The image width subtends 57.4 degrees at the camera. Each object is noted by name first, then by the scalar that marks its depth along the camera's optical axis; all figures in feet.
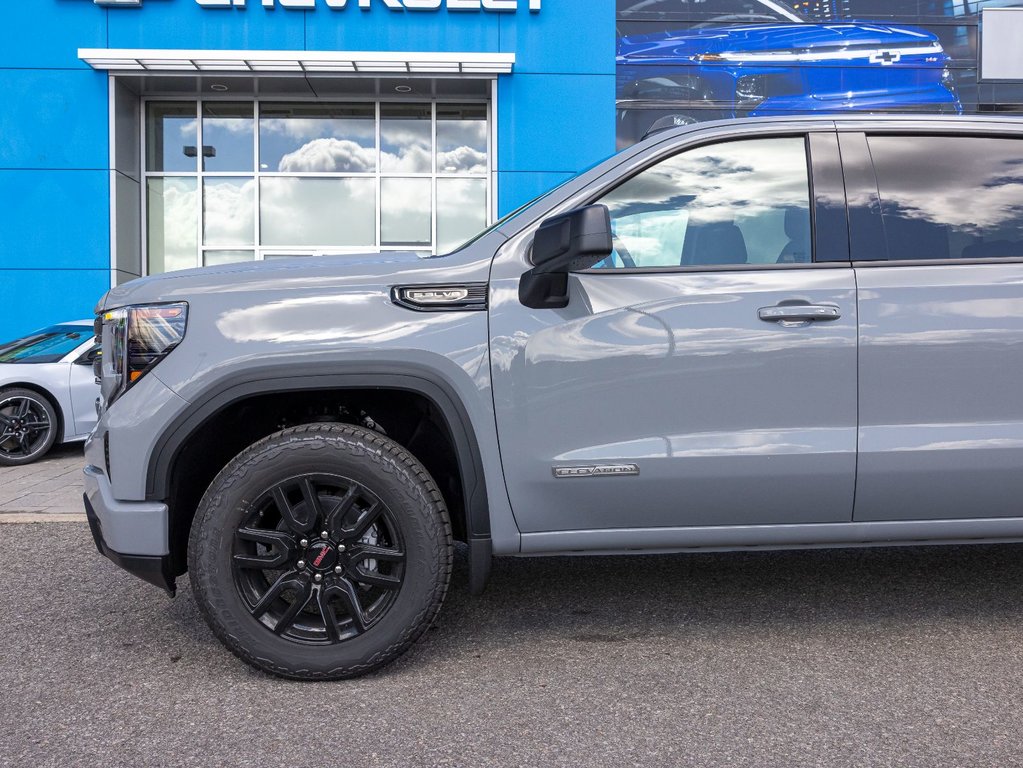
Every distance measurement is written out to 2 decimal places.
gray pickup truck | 9.79
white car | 27.86
